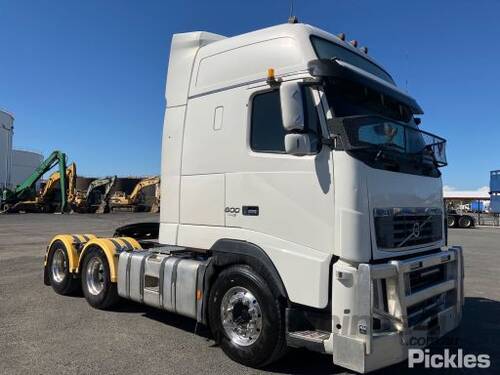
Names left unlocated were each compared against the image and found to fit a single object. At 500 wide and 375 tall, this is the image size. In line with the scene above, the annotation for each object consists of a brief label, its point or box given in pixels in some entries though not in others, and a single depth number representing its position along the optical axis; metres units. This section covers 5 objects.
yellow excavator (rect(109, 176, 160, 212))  45.44
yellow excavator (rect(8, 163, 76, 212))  42.16
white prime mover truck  4.23
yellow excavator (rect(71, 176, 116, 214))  42.50
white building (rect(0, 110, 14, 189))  79.94
